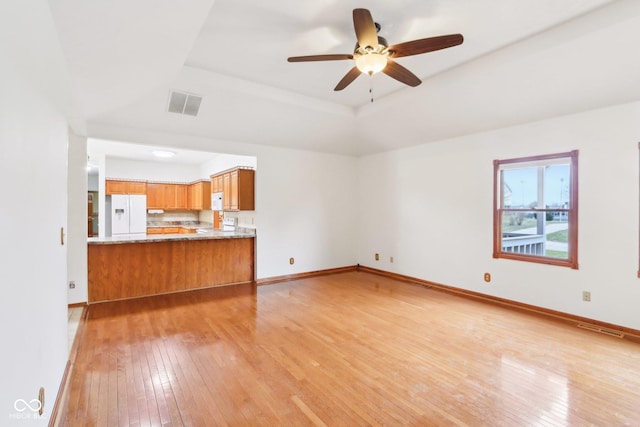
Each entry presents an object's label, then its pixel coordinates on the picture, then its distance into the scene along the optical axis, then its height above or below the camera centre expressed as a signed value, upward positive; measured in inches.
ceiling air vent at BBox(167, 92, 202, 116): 159.0 +56.6
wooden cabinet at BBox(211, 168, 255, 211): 224.1 +15.3
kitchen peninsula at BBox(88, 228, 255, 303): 173.6 -32.7
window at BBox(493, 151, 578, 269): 151.2 +1.1
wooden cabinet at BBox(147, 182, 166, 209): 322.7 +14.8
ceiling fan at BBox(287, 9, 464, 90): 91.9 +52.6
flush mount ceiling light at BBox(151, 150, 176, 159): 267.4 +50.0
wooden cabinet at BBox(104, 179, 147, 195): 299.1 +22.9
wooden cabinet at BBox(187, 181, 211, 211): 316.5 +15.4
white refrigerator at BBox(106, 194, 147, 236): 292.8 -3.9
